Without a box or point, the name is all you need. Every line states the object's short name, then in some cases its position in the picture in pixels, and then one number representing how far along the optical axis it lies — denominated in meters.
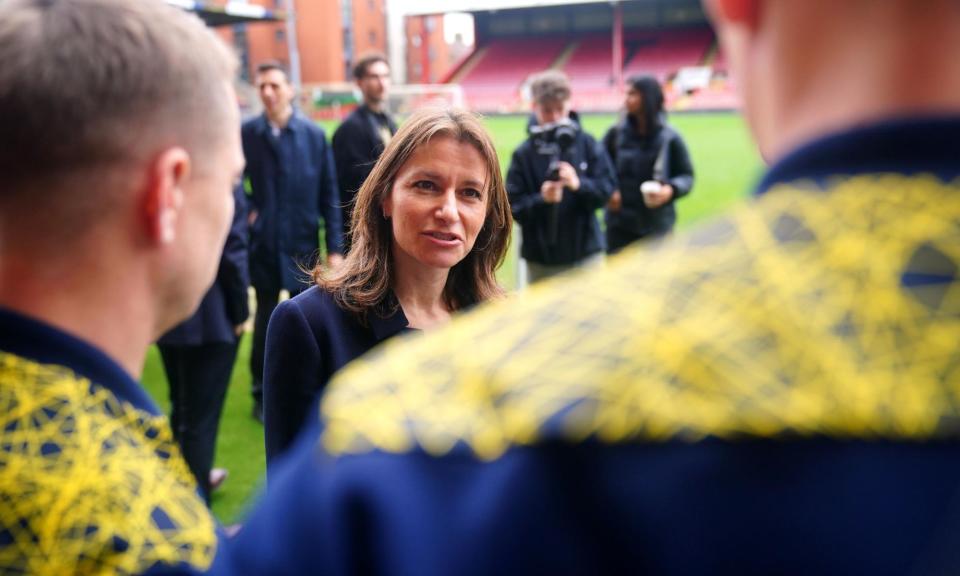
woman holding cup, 5.80
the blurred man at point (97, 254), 0.87
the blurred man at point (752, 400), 0.48
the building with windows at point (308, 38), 44.38
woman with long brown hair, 2.06
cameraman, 5.37
